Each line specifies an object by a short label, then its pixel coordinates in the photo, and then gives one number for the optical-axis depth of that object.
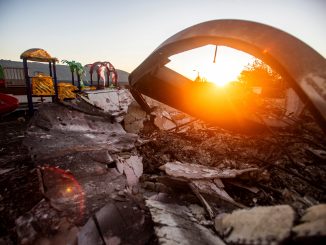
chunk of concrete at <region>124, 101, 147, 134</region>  7.76
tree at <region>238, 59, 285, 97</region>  32.12
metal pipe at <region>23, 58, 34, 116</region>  8.27
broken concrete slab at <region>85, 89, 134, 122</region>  8.30
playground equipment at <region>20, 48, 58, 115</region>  8.38
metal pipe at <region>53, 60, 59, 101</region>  9.38
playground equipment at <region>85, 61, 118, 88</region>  13.52
